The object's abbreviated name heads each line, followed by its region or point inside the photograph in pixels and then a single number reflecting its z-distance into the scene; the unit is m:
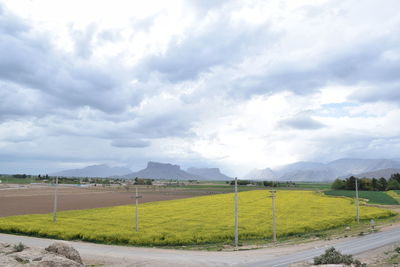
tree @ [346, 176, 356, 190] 144.25
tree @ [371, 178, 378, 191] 144.20
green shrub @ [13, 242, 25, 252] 28.50
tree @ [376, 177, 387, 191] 145.24
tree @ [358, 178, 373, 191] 144.19
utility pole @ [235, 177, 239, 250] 38.94
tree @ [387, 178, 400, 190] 147.90
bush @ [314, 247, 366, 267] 23.52
